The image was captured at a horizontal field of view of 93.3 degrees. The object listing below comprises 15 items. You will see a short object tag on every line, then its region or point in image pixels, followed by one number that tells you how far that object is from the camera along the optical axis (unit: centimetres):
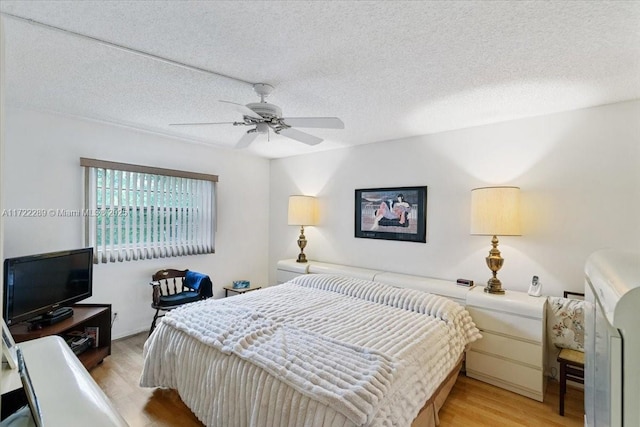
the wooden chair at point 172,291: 327
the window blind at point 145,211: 317
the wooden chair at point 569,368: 217
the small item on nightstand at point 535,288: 257
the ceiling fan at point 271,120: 206
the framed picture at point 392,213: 341
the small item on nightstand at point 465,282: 290
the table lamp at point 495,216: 257
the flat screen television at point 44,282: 223
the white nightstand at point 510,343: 235
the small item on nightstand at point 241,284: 429
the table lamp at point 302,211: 420
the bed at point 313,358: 146
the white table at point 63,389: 89
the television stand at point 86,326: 233
